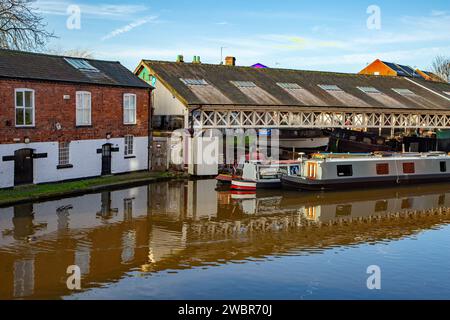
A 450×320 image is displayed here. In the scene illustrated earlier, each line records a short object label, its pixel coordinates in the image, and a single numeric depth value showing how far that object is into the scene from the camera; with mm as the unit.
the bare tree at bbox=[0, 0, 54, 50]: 28000
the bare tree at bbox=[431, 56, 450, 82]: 76250
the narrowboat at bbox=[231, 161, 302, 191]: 25359
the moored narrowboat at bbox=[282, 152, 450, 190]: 26047
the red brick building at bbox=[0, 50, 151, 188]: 22422
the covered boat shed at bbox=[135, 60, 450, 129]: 29547
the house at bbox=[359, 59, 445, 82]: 69312
